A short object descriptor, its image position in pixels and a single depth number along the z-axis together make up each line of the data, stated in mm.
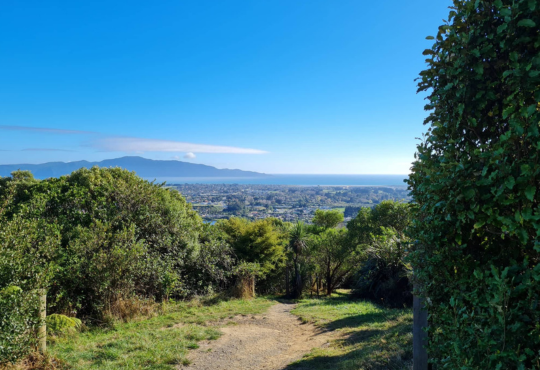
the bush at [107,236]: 7547
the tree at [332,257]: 17156
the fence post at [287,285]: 14905
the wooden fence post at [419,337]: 3285
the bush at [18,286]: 4102
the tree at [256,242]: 16344
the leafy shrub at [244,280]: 12528
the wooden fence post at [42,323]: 4801
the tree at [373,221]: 19297
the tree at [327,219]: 25703
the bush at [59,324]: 5758
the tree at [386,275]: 9734
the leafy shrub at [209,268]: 12133
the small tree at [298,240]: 16141
